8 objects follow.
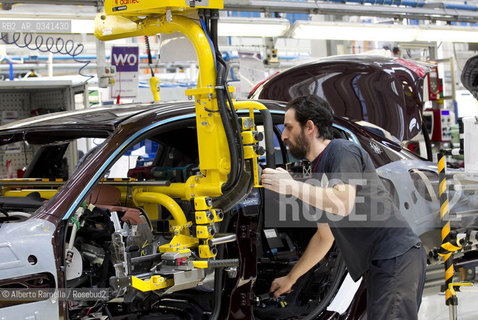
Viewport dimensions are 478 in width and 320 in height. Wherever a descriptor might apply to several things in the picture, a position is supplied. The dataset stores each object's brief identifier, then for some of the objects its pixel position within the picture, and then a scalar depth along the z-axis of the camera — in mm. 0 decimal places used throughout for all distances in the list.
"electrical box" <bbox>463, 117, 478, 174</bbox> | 5277
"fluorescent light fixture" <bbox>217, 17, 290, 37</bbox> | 7660
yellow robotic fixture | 3301
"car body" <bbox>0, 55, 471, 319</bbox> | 2895
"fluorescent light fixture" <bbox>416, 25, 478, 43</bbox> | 9095
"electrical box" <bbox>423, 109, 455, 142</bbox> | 10273
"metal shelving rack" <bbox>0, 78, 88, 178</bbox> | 6922
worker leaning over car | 2979
